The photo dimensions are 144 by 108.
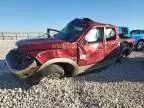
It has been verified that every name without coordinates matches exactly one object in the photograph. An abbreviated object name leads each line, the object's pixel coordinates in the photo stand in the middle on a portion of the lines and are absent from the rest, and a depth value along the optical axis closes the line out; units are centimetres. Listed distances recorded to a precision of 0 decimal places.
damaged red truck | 314
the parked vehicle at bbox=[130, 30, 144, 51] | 776
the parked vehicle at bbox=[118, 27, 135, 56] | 473
